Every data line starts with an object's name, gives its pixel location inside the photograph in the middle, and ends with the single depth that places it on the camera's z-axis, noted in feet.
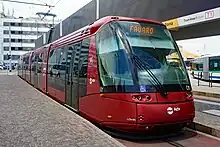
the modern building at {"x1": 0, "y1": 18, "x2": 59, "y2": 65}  336.29
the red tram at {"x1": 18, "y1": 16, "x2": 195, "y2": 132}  25.32
